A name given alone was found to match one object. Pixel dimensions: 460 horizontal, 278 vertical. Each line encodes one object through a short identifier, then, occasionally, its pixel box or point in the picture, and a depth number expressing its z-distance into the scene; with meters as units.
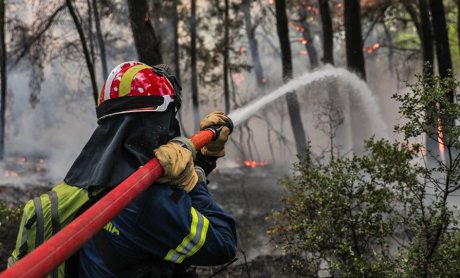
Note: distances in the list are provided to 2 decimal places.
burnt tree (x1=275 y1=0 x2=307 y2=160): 11.00
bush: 3.31
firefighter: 1.88
